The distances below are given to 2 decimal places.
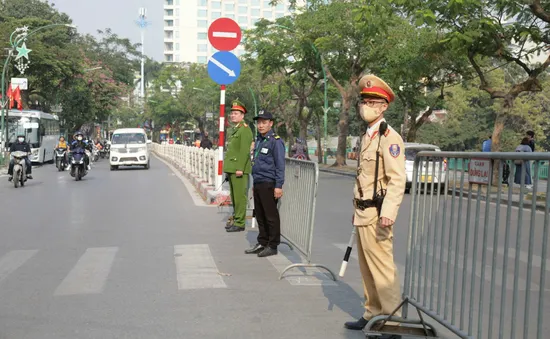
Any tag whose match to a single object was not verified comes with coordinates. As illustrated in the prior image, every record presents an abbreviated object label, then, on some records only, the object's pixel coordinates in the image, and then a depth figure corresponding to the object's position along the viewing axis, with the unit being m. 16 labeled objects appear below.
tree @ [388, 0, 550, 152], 16.86
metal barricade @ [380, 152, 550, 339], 3.48
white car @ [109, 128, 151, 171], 31.77
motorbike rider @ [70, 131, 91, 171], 23.81
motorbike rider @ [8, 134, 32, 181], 20.42
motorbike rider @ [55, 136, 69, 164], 31.92
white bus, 37.03
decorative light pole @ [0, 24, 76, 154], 34.28
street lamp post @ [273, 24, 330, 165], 35.69
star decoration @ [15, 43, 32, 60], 34.31
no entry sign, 13.43
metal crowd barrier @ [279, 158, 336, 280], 7.30
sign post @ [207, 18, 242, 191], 13.44
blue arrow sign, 13.45
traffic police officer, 4.86
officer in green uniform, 9.88
